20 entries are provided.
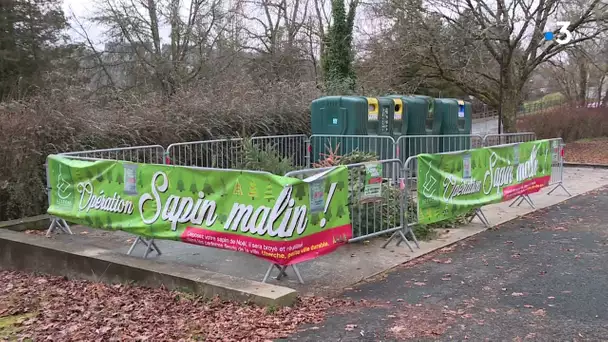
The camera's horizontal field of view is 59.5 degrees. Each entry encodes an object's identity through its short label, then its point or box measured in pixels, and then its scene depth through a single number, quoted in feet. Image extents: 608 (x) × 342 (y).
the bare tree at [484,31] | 63.41
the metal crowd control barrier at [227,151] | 33.50
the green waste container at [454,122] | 45.34
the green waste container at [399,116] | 42.39
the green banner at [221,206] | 17.19
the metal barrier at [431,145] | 38.81
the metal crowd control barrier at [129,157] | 22.81
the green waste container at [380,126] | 37.96
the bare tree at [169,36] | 78.28
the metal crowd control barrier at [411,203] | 24.16
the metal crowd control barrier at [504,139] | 40.47
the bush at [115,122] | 26.96
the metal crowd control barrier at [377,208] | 21.81
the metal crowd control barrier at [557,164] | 37.71
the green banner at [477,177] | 24.40
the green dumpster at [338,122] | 39.58
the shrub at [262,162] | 27.58
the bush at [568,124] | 87.35
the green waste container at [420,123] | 42.31
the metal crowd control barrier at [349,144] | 37.88
